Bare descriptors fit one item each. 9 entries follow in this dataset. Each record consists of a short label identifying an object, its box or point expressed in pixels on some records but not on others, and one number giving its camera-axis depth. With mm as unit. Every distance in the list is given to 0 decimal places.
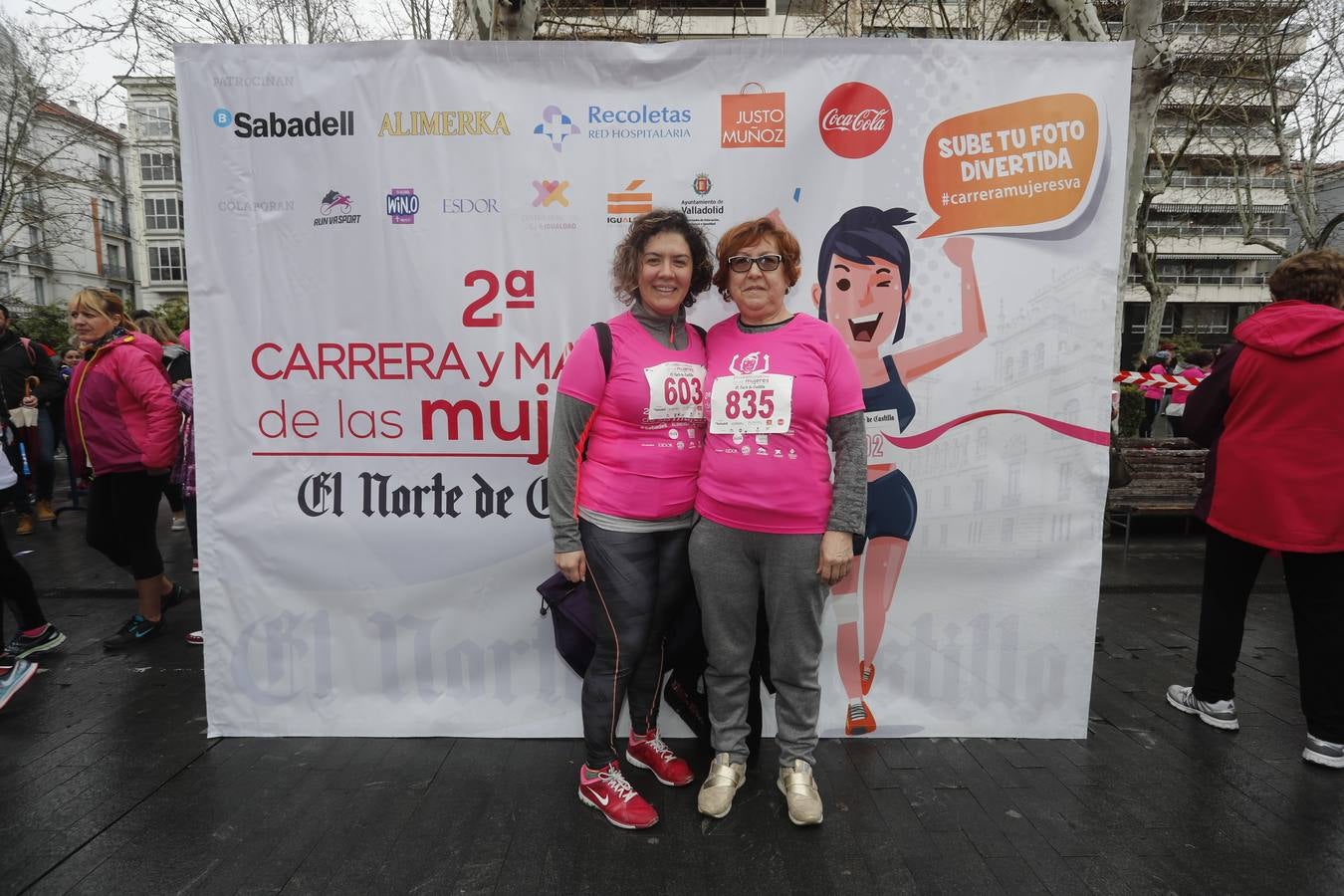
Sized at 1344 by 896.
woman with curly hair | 2541
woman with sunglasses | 2475
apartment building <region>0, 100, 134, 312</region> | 17703
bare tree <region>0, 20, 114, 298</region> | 16688
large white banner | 3010
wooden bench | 6680
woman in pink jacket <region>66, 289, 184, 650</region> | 3998
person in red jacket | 2979
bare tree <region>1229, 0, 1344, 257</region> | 14031
